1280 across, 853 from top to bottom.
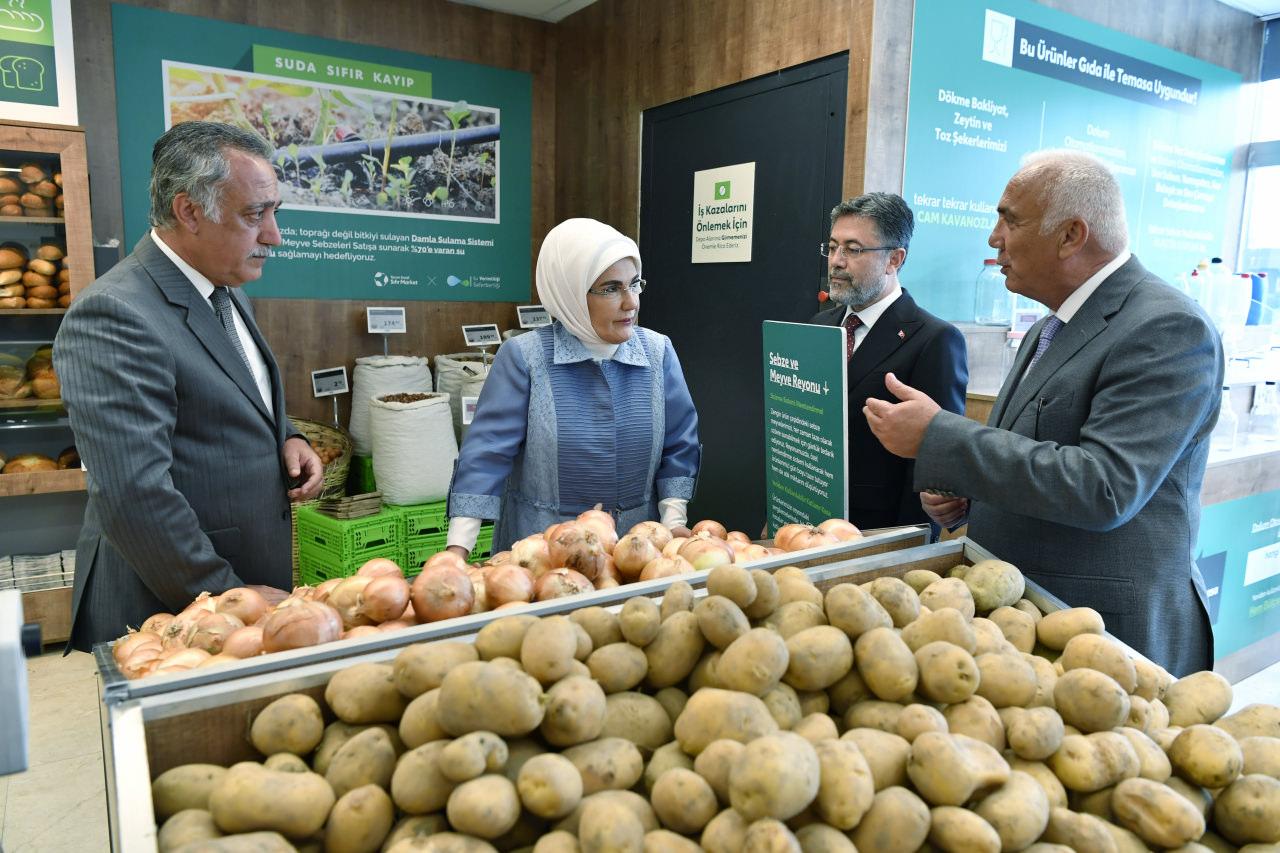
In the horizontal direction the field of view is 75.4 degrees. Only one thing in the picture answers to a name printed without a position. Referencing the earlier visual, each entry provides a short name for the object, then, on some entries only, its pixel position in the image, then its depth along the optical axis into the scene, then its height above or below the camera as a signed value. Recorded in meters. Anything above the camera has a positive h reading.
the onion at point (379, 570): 1.39 -0.47
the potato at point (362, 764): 0.89 -0.51
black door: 3.65 +0.27
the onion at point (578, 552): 1.46 -0.45
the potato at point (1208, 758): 1.03 -0.56
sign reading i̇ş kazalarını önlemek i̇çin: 4.04 +0.42
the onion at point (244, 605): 1.38 -0.53
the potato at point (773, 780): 0.80 -0.46
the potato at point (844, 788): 0.84 -0.50
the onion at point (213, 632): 1.26 -0.52
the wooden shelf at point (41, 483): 3.61 -0.87
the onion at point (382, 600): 1.28 -0.47
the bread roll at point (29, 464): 3.67 -0.79
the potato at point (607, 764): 0.90 -0.51
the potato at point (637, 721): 0.98 -0.50
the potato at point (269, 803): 0.82 -0.51
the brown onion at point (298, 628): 1.15 -0.47
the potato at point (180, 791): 0.88 -0.53
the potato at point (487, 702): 0.86 -0.42
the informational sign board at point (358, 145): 4.23 +0.84
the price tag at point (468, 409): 4.40 -0.61
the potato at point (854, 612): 1.11 -0.41
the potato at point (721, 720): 0.91 -0.47
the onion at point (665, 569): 1.46 -0.48
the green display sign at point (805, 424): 1.88 -0.30
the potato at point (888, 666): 1.03 -0.45
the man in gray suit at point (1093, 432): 1.55 -0.25
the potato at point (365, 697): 0.97 -0.47
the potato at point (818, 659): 1.03 -0.45
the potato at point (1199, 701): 1.22 -0.58
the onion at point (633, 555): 1.52 -0.47
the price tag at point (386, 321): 4.78 -0.17
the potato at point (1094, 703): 1.06 -0.51
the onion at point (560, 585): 1.35 -0.47
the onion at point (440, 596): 1.26 -0.46
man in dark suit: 2.61 -0.12
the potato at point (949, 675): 1.03 -0.46
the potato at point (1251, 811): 0.99 -0.60
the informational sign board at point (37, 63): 3.54 +0.95
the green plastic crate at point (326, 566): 4.01 -1.38
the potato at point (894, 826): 0.85 -0.53
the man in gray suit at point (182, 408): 1.73 -0.26
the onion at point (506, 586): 1.33 -0.47
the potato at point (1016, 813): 0.88 -0.54
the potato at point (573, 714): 0.90 -0.45
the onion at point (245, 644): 1.19 -0.51
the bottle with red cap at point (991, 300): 3.91 +0.02
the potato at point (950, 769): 0.88 -0.50
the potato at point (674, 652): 1.05 -0.45
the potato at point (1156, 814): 0.94 -0.58
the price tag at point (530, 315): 5.32 -0.13
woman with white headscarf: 2.14 -0.31
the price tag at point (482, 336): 5.05 -0.26
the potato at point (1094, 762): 1.00 -0.55
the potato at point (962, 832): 0.84 -0.54
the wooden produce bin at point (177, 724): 0.83 -0.49
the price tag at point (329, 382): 4.56 -0.50
